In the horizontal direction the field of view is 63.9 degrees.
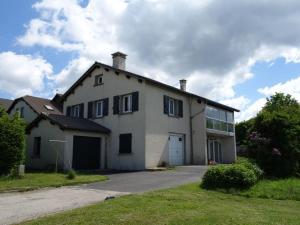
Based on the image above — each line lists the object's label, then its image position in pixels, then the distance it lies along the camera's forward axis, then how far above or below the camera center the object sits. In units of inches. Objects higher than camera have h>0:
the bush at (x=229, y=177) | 336.2 -40.4
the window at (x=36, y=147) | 659.4 +2.3
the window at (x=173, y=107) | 678.7 +121.0
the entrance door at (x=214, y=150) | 814.6 -7.0
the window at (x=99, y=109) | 725.6 +117.5
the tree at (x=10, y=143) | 448.0 +8.0
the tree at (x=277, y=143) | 422.4 +10.0
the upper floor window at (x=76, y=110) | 766.3 +121.6
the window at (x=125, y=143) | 641.4 +13.7
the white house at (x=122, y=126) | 617.0 +60.5
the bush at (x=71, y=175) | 440.1 -49.3
